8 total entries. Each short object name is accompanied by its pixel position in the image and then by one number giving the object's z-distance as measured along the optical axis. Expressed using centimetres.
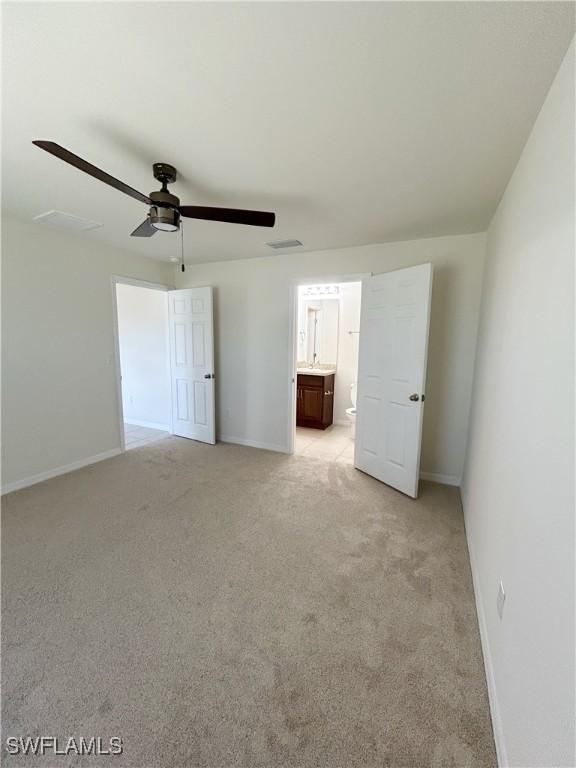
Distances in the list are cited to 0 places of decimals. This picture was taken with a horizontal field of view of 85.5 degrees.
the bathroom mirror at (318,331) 538
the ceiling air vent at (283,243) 326
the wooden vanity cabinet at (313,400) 497
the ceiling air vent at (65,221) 271
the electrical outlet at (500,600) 128
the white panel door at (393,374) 279
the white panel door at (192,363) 415
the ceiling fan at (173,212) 183
